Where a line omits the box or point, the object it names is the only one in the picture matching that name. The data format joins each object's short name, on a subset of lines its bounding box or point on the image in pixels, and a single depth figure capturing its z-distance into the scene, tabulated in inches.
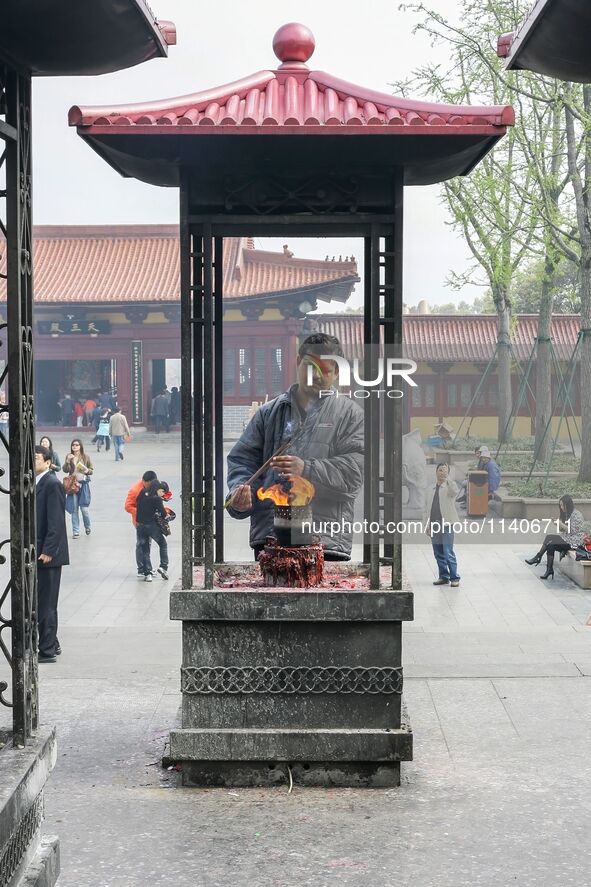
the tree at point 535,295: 1949.3
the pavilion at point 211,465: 244.1
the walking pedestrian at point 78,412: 1609.3
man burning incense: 286.5
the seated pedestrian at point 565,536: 545.3
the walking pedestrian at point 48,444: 555.2
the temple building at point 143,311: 1460.4
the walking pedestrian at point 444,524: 515.5
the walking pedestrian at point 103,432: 1336.1
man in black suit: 375.2
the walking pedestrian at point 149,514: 532.7
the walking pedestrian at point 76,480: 668.7
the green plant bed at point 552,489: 787.6
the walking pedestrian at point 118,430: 1200.8
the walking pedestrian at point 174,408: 1561.3
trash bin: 809.5
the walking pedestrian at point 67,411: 1615.4
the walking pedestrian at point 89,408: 1594.5
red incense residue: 263.4
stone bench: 519.2
